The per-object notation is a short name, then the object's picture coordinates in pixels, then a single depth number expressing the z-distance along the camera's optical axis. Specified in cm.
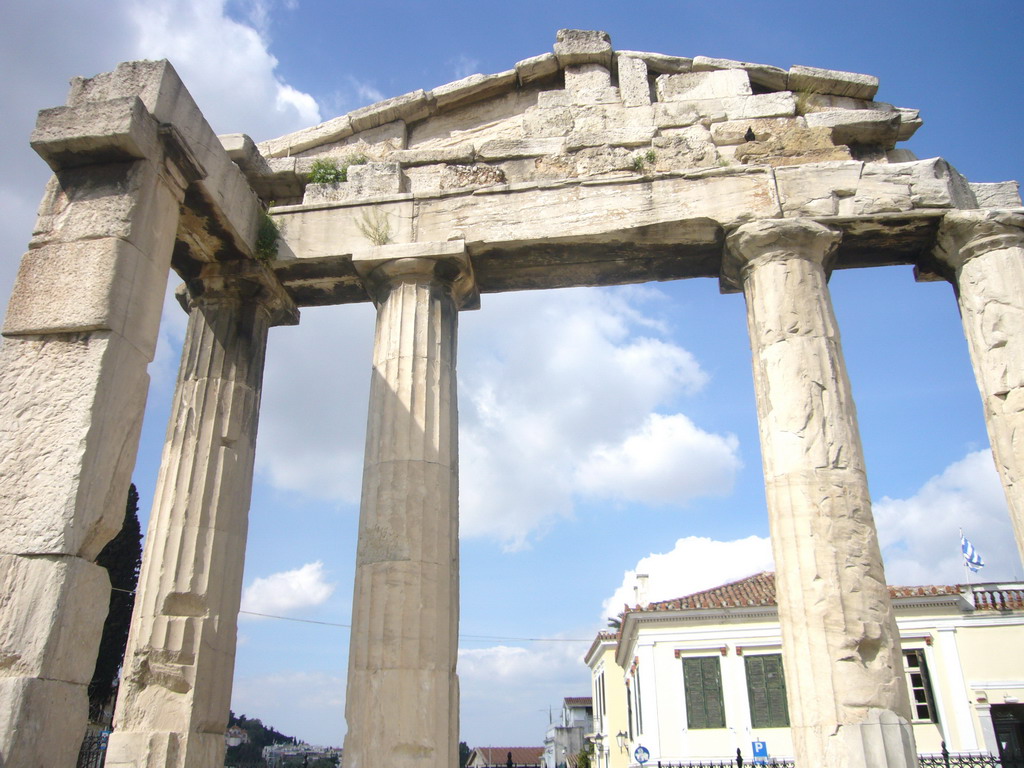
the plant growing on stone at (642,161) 951
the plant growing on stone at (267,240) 961
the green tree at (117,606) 2170
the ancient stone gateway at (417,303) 646
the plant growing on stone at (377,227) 945
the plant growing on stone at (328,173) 1002
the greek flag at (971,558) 2447
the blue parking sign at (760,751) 2200
